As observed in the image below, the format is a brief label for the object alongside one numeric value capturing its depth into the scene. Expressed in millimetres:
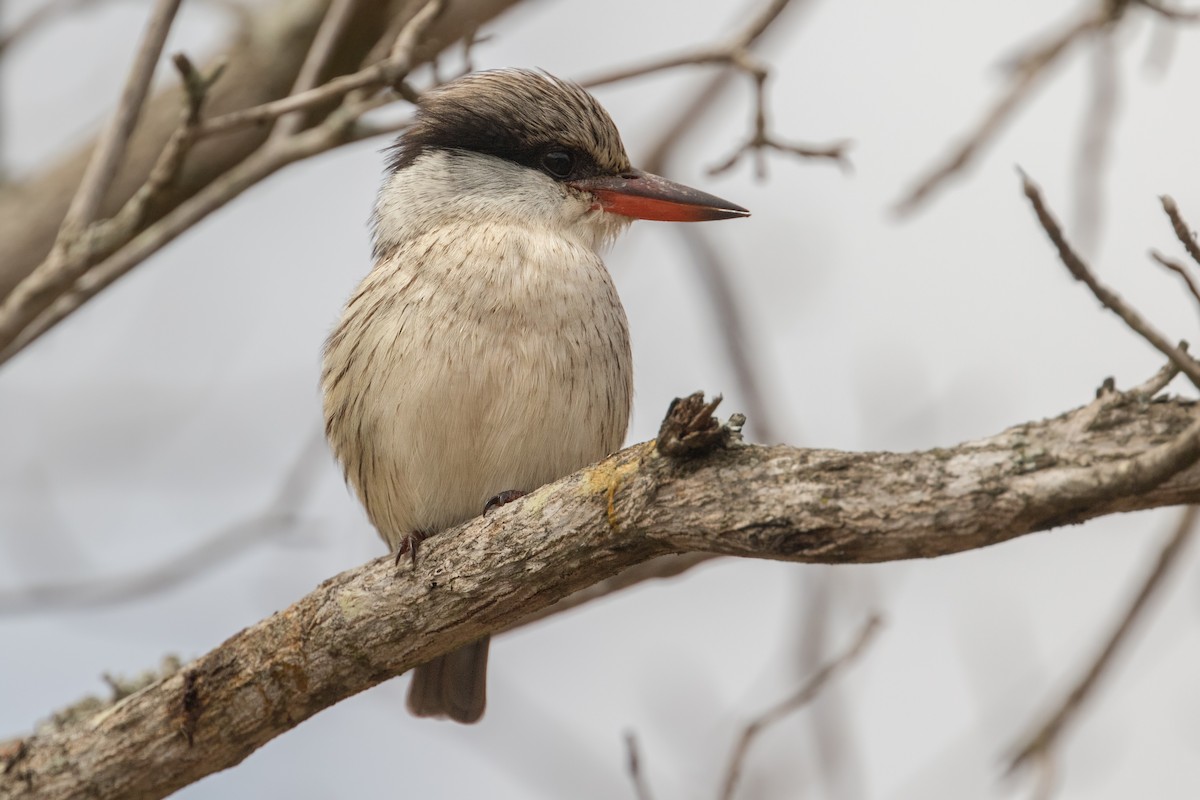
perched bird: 6555
